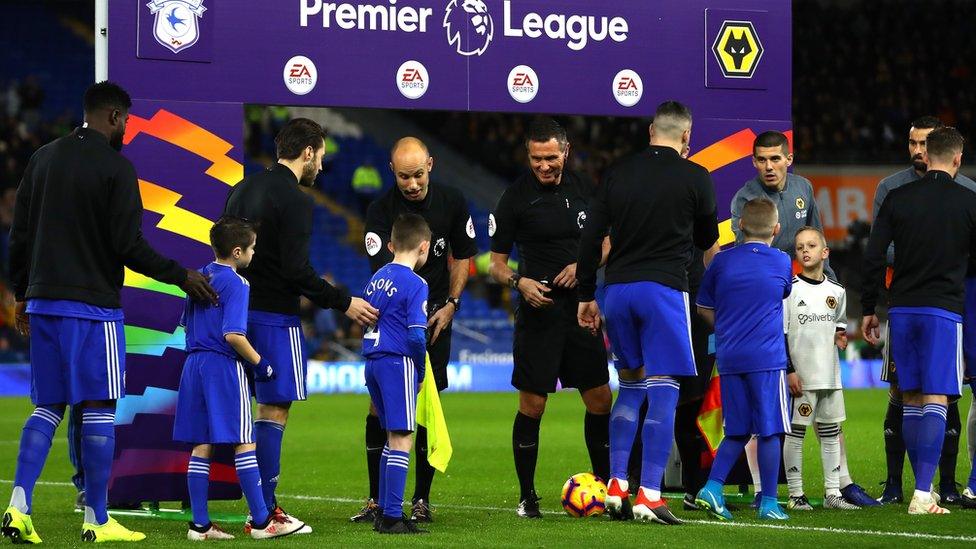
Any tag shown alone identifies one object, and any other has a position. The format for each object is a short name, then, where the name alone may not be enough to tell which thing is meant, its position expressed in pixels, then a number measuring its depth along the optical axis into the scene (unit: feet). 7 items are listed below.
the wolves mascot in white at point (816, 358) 55.98
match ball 52.06
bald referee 52.75
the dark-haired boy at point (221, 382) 45.62
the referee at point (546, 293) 54.44
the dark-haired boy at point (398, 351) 46.93
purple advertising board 54.90
